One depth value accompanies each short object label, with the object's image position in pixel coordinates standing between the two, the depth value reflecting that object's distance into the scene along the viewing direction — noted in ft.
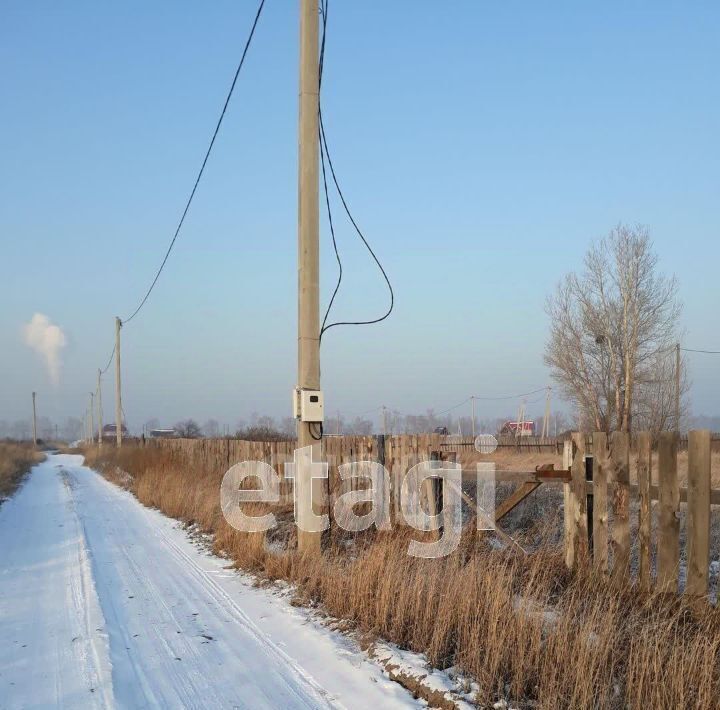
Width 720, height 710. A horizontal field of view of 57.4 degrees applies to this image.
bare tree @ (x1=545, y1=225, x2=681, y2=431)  102.22
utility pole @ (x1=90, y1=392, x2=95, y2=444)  271.90
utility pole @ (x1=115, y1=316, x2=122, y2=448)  117.50
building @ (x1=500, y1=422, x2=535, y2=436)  188.31
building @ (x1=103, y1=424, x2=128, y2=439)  271.26
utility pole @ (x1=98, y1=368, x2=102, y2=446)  175.01
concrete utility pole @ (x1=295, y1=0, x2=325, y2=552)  24.67
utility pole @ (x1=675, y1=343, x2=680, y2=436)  105.09
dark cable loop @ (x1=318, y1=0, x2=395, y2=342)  26.45
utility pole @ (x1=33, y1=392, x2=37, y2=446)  295.48
